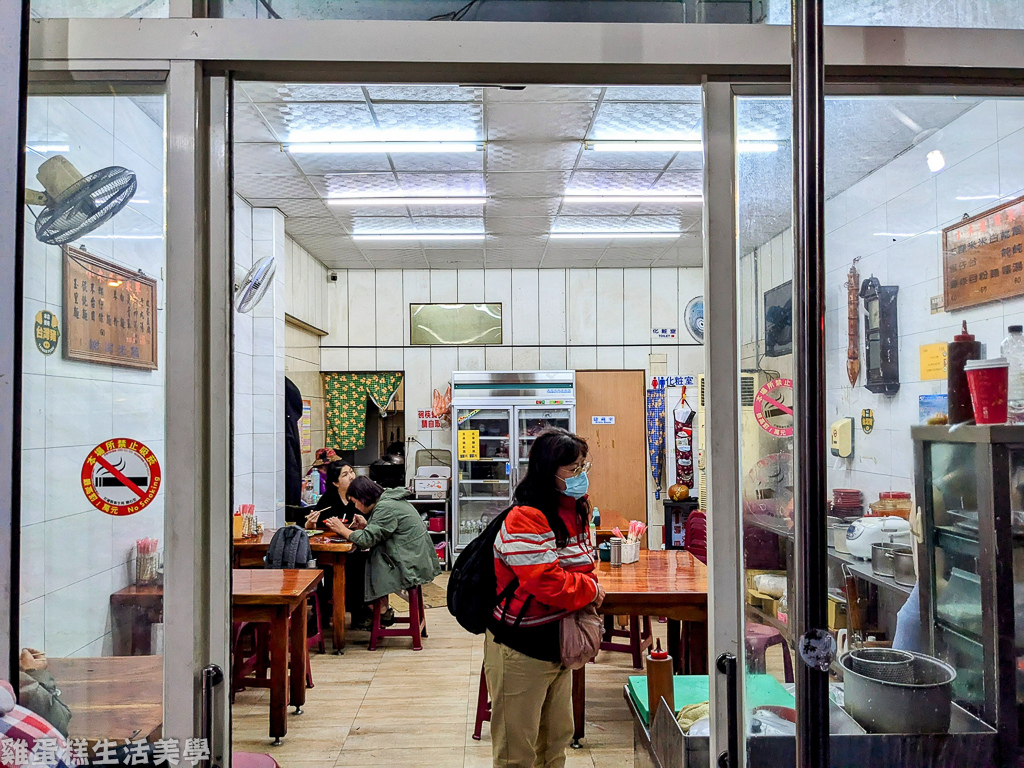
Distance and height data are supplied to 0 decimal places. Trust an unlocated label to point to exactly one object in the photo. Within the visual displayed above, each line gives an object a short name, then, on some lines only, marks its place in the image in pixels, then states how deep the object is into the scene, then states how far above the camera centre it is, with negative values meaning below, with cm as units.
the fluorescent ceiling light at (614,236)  662 +164
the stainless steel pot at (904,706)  132 -54
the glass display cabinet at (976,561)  132 -28
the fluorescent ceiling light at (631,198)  540 +163
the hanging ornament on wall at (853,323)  138 +17
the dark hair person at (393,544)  485 -89
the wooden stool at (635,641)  429 -142
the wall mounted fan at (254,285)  429 +79
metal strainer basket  137 -49
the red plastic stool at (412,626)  493 -147
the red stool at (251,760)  250 -121
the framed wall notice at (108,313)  127 +19
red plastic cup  134 +4
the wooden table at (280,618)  362 -104
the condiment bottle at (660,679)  181 -67
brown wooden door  791 -29
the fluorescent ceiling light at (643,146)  432 +162
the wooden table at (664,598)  347 -89
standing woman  259 -68
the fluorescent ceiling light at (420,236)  652 +163
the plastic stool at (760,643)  137 -44
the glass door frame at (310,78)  130 +60
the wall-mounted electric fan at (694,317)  796 +106
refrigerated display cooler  751 -7
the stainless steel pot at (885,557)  139 -28
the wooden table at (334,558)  491 -99
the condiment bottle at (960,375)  138 +7
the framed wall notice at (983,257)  140 +30
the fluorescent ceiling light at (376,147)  434 +163
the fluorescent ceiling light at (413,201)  545 +163
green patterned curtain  787 +14
